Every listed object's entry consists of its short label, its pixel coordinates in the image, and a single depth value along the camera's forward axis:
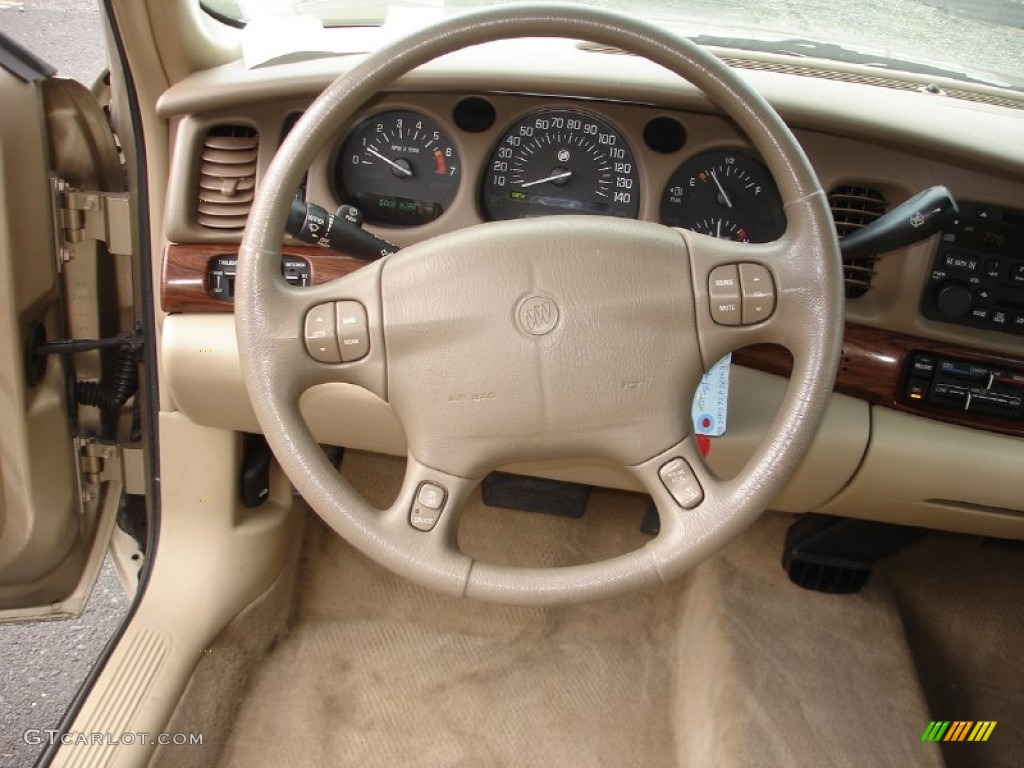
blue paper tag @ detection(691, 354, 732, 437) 1.32
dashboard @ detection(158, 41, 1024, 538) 1.32
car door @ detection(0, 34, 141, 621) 1.42
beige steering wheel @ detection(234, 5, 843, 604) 0.99
